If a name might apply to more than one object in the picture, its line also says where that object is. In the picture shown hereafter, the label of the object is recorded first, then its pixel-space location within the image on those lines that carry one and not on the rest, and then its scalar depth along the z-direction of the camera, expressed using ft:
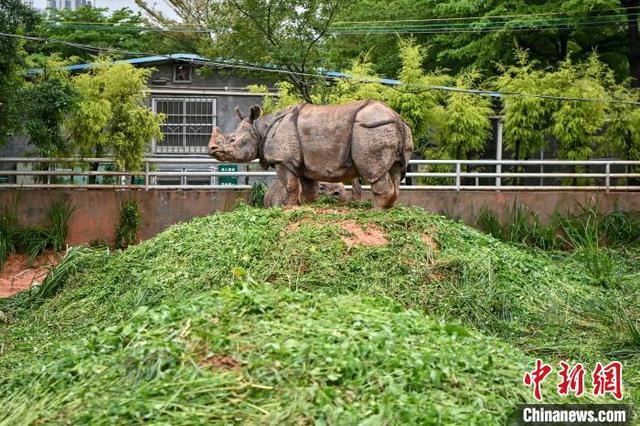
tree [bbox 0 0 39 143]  47.57
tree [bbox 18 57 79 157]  48.49
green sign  65.82
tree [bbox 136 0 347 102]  57.16
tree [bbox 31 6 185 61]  95.39
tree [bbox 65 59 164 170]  54.49
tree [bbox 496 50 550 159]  64.39
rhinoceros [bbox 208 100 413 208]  38.68
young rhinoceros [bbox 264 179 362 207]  41.92
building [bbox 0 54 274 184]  71.05
